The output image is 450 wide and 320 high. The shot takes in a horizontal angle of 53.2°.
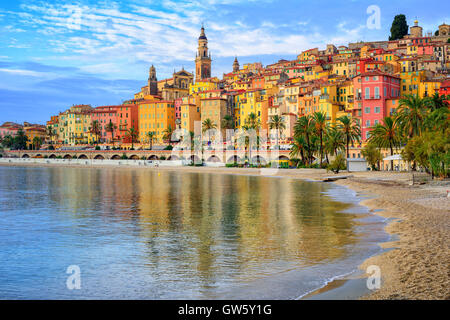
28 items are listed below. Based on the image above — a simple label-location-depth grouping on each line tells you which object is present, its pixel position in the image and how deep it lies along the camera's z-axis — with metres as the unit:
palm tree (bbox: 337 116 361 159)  78.81
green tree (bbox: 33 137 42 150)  187.62
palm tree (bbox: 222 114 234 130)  136.75
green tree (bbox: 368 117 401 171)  70.38
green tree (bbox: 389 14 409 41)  159.12
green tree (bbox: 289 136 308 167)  89.00
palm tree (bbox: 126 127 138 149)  151.88
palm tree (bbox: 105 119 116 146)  158.94
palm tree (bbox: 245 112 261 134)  124.84
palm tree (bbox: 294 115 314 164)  85.31
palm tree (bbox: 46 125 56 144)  193.12
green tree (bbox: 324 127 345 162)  81.44
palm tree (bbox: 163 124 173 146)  147.12
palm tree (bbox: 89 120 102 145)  164.25
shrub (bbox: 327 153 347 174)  73.12
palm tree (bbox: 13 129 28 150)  188.50
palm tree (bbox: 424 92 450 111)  64.50
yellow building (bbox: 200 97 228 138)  142.62
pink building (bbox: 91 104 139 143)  167.12
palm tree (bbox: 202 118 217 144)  136.41
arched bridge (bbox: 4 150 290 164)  104.12
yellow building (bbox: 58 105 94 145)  180.00
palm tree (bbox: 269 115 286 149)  111.75
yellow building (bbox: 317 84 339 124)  105.62
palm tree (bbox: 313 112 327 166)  80.38
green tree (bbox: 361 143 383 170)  70.94
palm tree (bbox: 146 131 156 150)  146.65
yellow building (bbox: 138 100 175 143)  157.50
